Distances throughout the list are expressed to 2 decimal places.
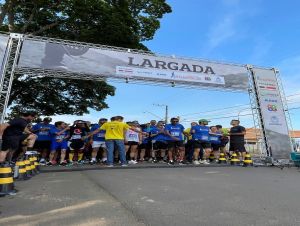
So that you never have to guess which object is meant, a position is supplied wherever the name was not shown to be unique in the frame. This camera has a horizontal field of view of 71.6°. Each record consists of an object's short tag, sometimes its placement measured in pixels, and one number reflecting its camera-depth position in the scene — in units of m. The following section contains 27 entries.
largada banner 7.06
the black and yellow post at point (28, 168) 4.81
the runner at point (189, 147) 8.19
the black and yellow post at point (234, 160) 7.92
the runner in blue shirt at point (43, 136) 7.60
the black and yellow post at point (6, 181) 3.42
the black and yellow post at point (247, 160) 7.62
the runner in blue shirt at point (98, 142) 7.61
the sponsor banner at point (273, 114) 8.46
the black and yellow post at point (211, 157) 9.26
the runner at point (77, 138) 7.42
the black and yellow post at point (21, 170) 4.50
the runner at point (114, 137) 6.85
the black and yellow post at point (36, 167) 5.54
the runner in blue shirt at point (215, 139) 8.57
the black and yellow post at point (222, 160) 8.40
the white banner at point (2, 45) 6.67
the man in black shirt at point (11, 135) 4.50
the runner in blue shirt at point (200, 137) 7.96
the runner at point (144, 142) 8.40
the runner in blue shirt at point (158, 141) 7.97
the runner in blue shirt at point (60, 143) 7.24
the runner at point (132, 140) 7.85
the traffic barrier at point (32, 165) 5.16
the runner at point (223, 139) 9.07
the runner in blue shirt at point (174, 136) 7.81
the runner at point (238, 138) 7.84
